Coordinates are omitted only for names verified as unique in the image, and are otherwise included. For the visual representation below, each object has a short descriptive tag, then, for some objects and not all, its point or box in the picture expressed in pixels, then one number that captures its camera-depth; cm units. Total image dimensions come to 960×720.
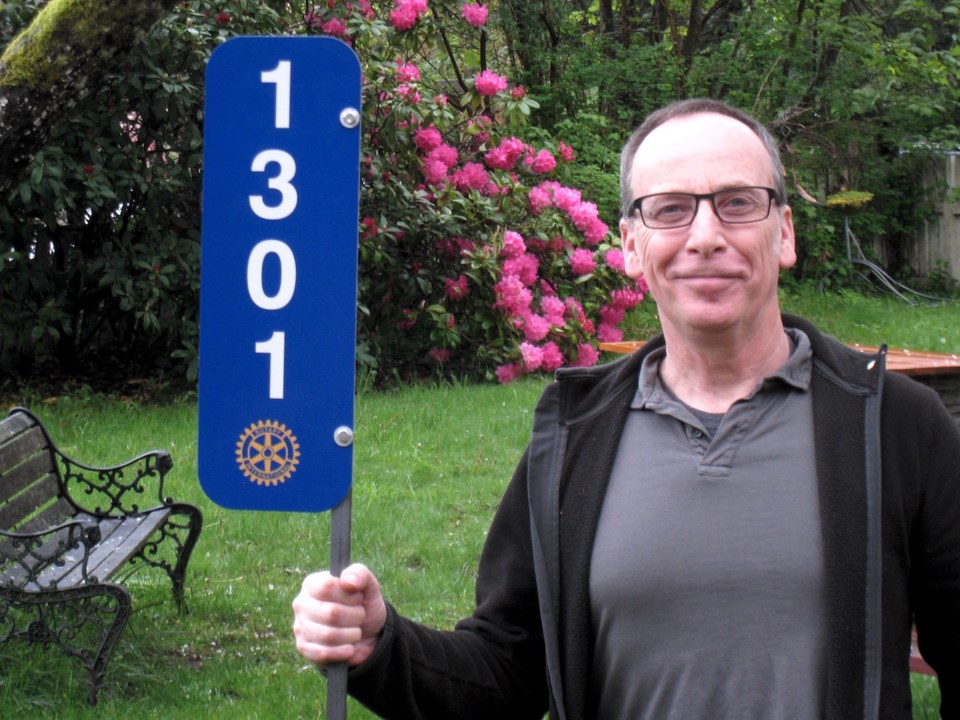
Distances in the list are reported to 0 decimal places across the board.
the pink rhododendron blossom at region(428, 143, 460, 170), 1018
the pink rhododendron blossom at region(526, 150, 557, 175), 1077
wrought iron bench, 443
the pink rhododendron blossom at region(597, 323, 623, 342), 1068
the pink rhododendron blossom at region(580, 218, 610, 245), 1072
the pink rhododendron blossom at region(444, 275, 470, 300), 992
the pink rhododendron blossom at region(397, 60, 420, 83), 977
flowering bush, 966
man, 193
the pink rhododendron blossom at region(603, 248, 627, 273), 1033
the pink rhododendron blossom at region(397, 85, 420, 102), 962
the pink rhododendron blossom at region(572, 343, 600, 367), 1010
